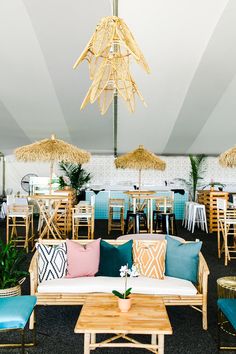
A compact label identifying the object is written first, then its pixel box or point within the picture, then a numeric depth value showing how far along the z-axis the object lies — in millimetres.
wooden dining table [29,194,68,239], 6018
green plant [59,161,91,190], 11453
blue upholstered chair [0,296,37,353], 2428
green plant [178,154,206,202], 11516
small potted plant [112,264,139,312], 2514
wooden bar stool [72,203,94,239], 6759
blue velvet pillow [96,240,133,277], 3498
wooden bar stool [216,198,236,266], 5416
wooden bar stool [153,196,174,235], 7417
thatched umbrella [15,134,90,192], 6426
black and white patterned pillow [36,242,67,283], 3389
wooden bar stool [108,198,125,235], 8164
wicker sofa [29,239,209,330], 3059
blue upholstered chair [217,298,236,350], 2527
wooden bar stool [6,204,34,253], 6445
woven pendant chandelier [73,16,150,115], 2783
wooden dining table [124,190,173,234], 7320
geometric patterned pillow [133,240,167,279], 3457
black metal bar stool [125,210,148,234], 7184
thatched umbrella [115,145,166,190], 8109
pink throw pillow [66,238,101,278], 3457
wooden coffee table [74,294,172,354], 2264
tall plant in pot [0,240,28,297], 3276
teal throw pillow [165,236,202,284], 3416
